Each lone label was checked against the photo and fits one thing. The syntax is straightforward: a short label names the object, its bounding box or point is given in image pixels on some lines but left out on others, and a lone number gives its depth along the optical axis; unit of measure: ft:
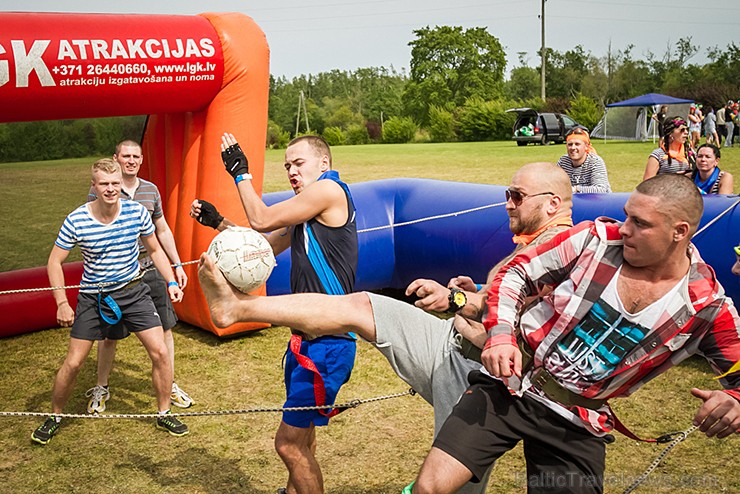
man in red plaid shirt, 9.21
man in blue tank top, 13.10
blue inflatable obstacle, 24.95
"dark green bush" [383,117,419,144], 170.50
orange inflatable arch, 20.07
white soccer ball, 11.32
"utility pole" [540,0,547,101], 177.47
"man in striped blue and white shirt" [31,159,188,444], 16.98
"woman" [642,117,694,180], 29.22
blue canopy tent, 115.44
